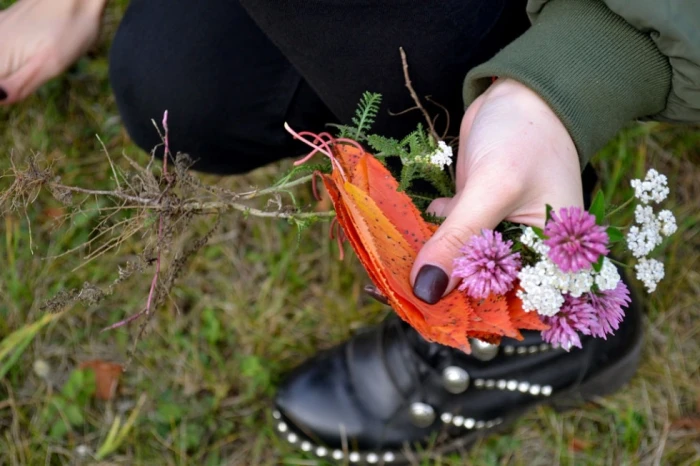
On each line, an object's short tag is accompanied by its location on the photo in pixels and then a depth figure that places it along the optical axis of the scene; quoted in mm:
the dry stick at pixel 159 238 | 644
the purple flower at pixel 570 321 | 590
